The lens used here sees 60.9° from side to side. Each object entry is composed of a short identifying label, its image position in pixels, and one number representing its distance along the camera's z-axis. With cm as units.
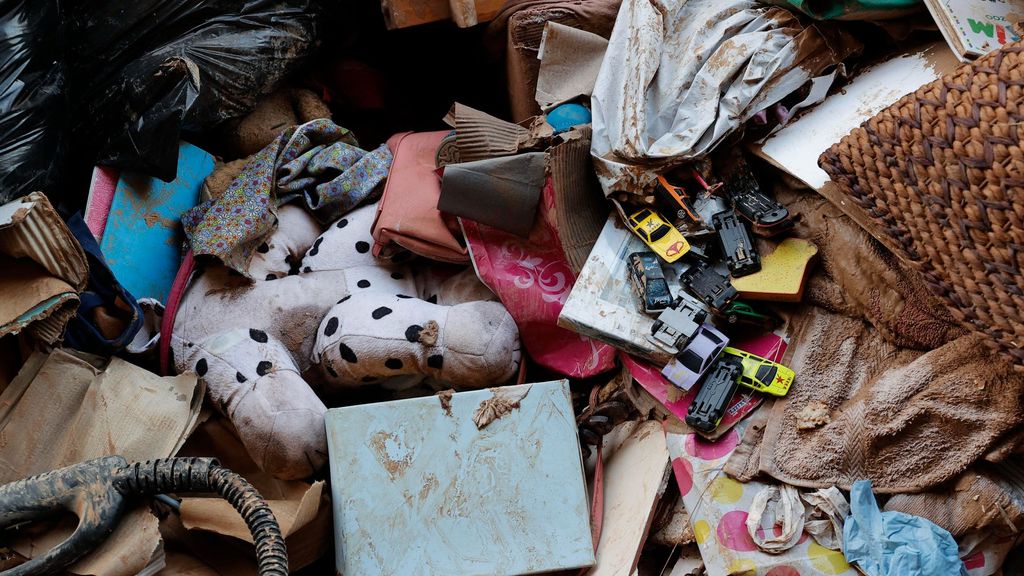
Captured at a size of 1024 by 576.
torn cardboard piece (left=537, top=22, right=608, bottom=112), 193
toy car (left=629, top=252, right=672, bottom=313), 167
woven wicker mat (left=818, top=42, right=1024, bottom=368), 124
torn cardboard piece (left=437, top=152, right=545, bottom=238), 180
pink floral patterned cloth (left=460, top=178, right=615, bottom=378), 185
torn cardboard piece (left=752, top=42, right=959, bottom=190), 163
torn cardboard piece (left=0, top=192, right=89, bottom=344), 155
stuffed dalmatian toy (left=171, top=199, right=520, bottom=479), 171
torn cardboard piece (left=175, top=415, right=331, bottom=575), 155
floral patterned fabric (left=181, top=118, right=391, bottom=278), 186
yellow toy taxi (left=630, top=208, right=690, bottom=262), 170
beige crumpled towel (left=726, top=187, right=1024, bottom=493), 142
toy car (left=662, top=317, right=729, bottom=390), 161
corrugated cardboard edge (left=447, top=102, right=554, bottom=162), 185
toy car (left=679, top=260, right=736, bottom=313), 164
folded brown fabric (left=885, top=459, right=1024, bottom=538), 142
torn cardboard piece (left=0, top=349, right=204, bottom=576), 164
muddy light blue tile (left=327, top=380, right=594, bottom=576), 164
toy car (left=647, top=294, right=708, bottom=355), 162
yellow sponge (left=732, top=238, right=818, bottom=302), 161
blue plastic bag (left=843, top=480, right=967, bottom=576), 140
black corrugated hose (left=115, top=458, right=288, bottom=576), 134
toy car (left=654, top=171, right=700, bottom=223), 170
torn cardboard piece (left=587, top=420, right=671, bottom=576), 161
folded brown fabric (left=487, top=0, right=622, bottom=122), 199
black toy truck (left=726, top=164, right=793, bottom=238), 164
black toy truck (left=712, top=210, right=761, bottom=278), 165
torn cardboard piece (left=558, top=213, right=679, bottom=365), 168
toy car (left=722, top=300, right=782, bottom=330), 165
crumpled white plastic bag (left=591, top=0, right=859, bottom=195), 170
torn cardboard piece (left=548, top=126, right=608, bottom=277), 179
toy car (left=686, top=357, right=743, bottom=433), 159
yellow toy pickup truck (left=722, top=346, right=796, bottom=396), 159
